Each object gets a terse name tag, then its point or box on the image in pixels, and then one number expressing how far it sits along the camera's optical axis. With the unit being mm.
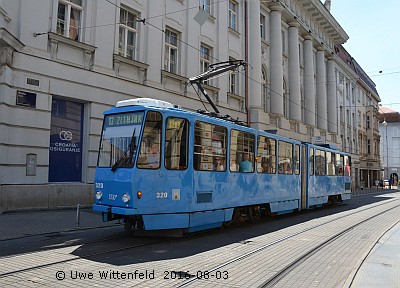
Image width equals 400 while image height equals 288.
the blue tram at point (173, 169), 8258
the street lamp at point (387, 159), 73188
